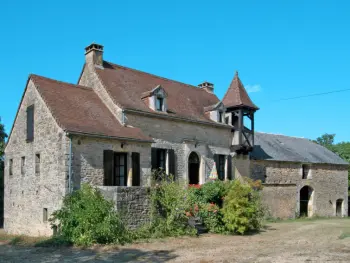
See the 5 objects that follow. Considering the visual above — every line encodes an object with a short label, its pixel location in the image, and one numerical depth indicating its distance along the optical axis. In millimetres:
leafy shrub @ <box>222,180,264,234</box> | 17234
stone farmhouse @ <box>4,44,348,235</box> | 16141
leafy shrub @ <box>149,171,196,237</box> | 16281
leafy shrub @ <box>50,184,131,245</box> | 13984
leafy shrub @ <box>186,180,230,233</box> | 17572
